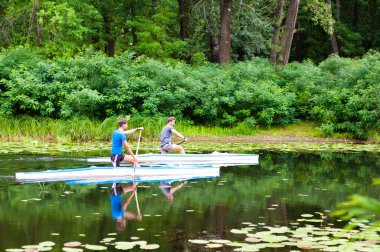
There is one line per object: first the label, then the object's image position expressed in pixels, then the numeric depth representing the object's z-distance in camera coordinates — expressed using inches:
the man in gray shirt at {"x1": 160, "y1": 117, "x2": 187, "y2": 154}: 697.6
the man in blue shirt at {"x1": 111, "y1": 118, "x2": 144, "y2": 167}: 574.2
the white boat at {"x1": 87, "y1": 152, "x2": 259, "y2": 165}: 685.9
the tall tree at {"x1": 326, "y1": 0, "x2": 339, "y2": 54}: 1671.0
